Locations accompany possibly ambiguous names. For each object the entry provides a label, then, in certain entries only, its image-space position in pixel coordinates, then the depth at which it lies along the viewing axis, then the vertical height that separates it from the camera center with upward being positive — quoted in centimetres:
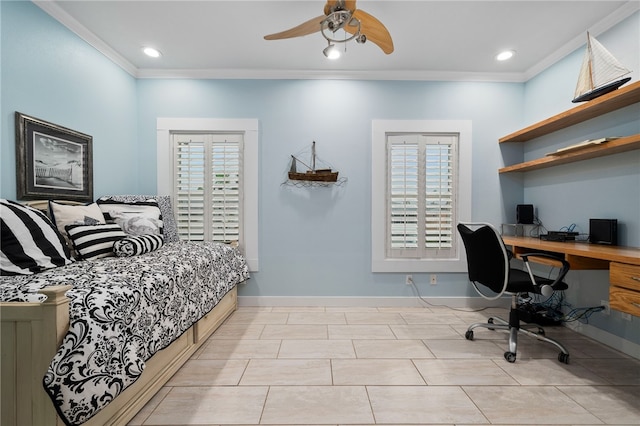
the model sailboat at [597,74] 201 +97
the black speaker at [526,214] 301 -6
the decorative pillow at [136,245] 198 -28
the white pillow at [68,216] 194 -7
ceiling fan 168 +117
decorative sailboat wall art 306 +34
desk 154 -34
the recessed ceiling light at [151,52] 274 +149
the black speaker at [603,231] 216 -17
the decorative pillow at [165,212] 263 -5
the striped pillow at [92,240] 185 -22
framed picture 195 +34
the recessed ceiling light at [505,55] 278 +149
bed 102 -53
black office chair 201 -52
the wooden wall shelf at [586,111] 191 +75
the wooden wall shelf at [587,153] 191 +42
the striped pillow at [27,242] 147 -20
